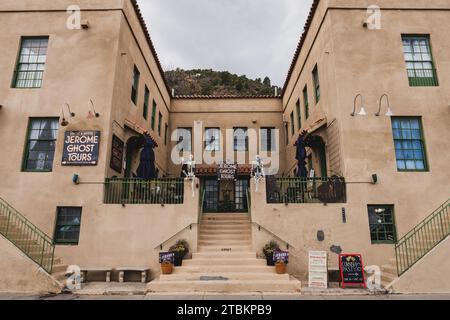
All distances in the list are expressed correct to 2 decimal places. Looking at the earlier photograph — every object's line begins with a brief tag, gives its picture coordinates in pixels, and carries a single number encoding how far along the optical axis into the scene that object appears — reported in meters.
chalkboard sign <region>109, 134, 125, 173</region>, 12.87
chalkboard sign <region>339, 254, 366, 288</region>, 9.72
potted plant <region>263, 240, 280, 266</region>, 10.21
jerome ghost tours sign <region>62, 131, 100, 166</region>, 12.21
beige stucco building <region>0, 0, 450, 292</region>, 11.29
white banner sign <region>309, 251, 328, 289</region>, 9.59
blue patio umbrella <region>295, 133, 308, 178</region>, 13.37
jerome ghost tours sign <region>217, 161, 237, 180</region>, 17.58
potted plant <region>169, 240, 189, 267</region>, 10.37
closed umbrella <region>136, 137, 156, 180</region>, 12.96
